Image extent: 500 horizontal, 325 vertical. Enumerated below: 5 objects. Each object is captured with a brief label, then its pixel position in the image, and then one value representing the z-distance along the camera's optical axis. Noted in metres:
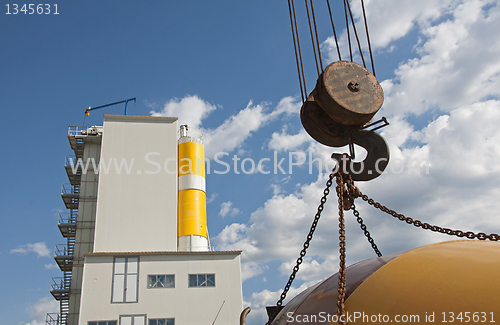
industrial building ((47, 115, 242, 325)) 21.61
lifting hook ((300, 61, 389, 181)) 5.02
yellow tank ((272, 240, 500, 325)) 3.18
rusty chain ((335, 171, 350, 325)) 3.67
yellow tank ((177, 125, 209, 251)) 26.25
